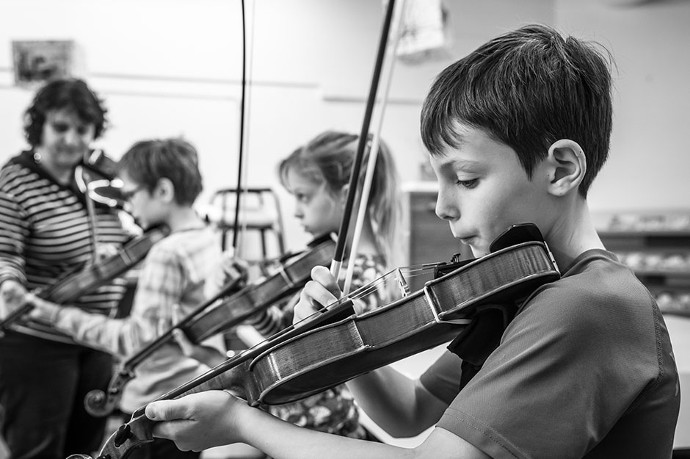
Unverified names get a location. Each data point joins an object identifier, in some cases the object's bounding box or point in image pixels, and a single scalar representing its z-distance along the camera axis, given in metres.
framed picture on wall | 3.84
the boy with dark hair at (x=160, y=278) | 1.70
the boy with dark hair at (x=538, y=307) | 0.62
